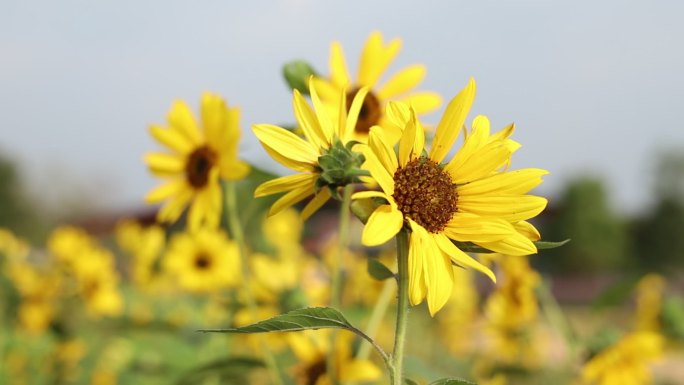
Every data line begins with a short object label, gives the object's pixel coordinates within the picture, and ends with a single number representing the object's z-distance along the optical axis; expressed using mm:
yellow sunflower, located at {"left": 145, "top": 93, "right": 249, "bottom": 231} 1136
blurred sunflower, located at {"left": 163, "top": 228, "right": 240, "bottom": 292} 2215
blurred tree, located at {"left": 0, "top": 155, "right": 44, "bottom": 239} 18219
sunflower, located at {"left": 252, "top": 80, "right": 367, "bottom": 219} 703
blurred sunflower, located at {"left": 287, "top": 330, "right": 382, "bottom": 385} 1033
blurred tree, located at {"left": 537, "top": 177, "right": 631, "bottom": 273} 13969
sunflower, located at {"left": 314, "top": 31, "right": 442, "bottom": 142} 1097
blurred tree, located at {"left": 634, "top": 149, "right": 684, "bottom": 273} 14711
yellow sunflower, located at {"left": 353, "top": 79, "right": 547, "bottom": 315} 630
